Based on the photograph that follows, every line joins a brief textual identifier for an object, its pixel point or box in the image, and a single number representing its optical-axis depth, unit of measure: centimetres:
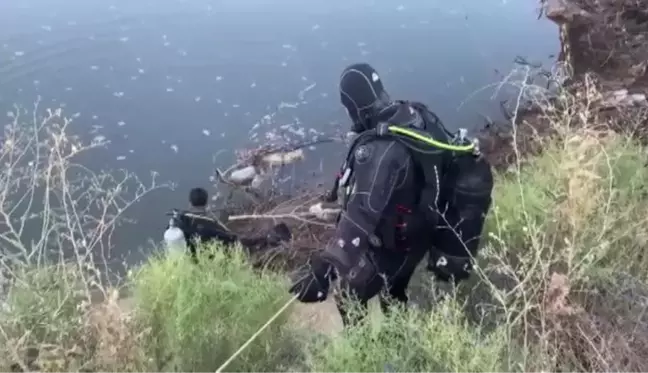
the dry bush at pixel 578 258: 383
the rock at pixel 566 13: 998
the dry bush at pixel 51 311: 387
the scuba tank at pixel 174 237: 561
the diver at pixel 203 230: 582
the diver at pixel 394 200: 426
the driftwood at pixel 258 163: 823
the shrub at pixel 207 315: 415
